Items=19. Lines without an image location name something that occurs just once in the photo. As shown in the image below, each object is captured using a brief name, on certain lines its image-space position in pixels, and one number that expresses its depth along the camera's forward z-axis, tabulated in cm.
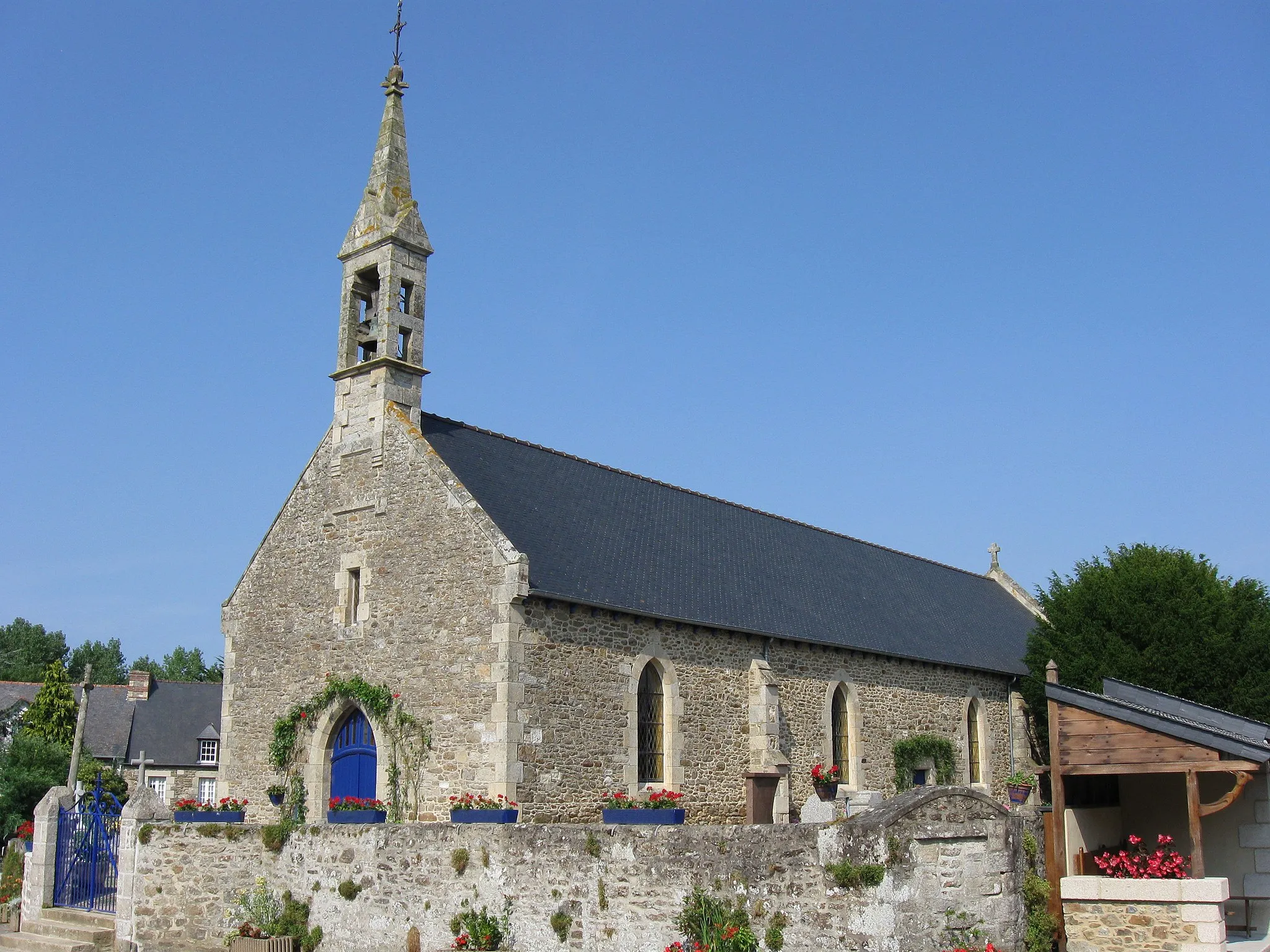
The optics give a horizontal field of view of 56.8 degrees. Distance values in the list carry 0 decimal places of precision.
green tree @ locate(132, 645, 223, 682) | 8800
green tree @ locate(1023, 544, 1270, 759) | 2502
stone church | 1755
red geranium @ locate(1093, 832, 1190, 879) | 1344
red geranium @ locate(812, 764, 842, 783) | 2169
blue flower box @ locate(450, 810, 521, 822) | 1539
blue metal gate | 1948
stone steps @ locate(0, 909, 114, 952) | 1791
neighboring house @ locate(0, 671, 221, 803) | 4350
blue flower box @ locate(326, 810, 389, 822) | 1636
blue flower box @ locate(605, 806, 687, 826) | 1417
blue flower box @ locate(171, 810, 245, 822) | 1833
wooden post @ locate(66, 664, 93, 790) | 3173
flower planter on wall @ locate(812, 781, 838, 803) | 2175
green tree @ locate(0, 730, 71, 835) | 3036
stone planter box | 1296
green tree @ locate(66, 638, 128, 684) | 8400
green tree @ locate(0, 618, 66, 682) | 7506
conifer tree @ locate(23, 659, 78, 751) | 4306
